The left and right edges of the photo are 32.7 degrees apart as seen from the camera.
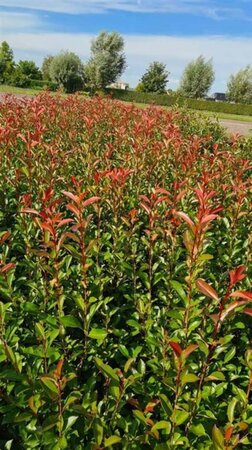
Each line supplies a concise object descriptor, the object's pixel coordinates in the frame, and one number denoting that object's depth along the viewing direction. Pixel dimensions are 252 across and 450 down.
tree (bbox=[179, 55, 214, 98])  63.16
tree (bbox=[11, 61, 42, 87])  59.69
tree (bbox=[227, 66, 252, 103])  66.19
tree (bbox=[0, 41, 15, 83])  49.62
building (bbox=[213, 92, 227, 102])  108.57
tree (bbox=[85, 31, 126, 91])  59.09
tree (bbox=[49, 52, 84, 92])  53.03
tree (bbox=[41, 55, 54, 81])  71.62
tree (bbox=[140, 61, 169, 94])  65.19
